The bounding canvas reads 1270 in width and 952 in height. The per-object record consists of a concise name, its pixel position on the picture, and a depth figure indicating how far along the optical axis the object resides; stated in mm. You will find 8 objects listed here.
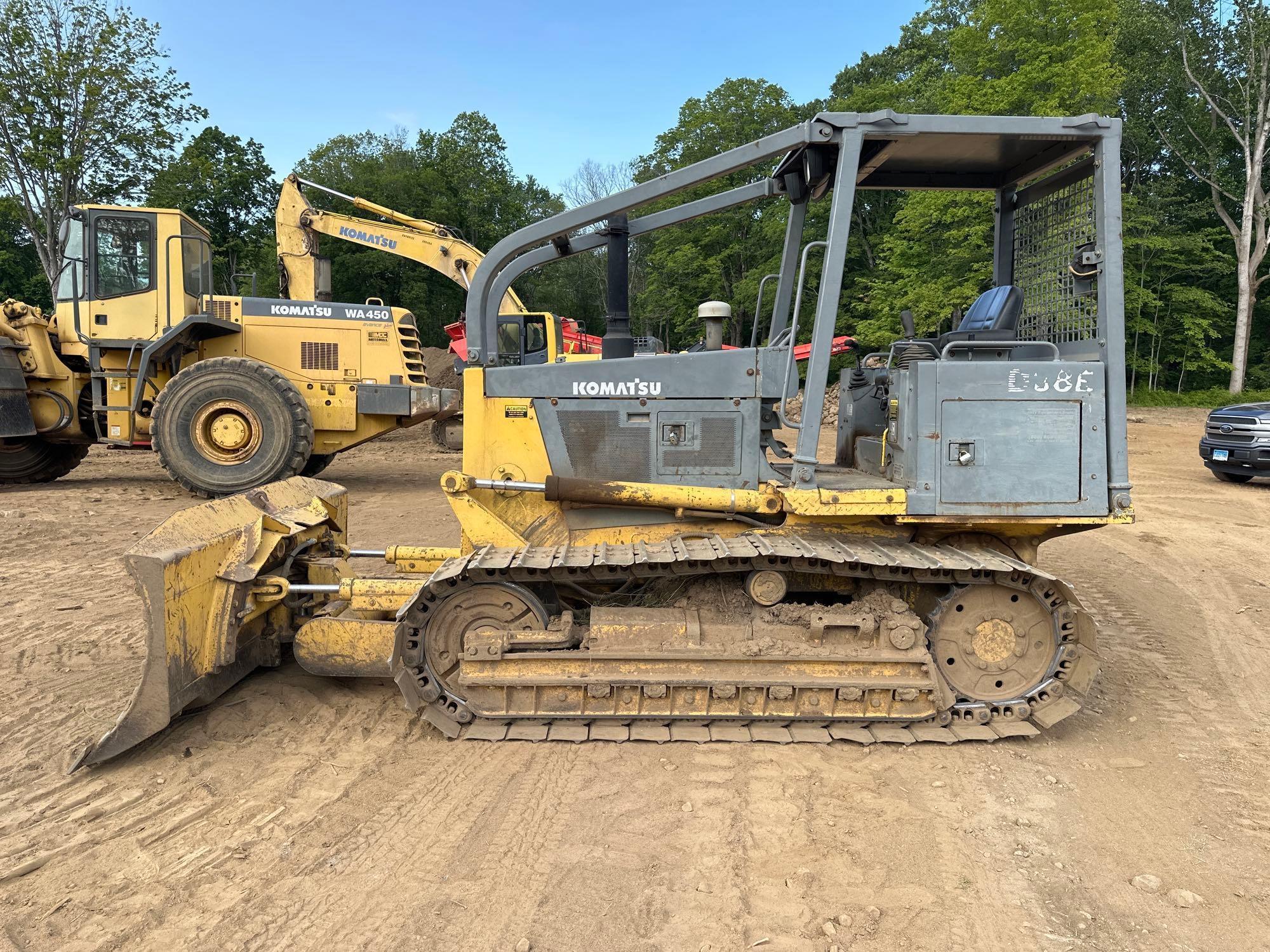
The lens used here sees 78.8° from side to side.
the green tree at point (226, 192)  31359
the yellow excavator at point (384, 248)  12141
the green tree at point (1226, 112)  22375
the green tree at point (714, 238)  30812
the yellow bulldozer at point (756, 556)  3746
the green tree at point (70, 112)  20562
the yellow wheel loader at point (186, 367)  9398
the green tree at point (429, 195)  33312
